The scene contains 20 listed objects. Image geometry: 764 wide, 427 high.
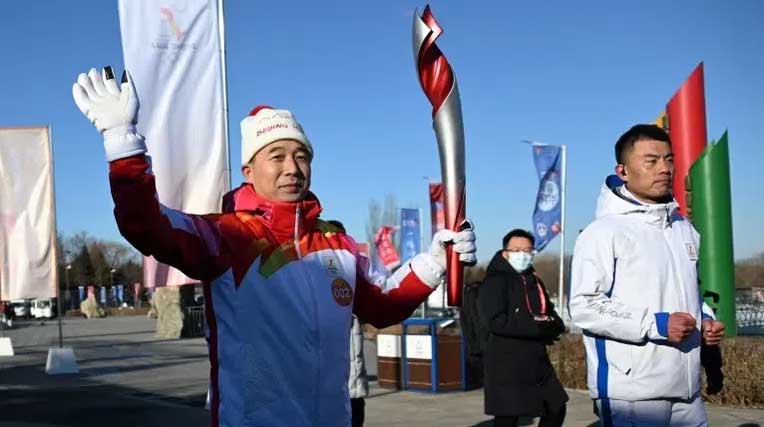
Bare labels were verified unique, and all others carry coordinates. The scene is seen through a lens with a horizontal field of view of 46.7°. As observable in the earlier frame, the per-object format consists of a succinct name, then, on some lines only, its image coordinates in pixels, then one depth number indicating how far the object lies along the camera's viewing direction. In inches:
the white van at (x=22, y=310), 2190.0
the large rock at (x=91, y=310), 2042.3
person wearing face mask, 251.1
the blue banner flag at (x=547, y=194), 749.9
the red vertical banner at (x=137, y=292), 2589.3
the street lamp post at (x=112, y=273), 3392.0
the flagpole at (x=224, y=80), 302.8
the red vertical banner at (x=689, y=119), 425.1
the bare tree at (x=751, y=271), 1278.3
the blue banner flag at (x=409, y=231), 1103.6
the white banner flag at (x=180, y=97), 285.6
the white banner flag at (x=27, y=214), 547.8
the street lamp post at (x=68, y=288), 2864.2
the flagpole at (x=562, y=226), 758.5
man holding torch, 107.9
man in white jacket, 135.7
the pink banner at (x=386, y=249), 1107.9
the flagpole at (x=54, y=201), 546.9
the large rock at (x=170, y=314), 999.0
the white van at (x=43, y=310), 2079.2
